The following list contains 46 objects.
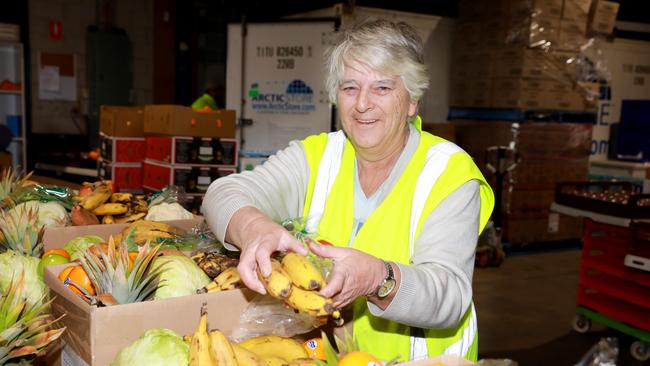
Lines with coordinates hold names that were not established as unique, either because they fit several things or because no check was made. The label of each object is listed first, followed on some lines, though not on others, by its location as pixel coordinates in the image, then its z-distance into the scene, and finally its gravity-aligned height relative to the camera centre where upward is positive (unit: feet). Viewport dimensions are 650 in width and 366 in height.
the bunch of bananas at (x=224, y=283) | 4.93 -1.48
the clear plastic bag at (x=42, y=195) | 7.95 -1.33
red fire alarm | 28.76 +3.20
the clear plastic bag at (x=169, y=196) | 8.75 -1.39
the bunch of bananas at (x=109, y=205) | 8.13 -1.45
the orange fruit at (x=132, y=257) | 4.91 -1.35
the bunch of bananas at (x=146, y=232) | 6.50 -1.46
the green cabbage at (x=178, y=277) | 4.86 -1.44
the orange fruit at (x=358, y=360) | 3.52 -1.47
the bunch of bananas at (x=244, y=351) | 3.60 -1.59
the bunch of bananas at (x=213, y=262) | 5.37 -1.44
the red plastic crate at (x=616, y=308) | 13.48 -4.38
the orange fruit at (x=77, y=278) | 4.80 -1.46
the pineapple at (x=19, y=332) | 4.04 -1.62
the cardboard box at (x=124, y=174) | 19.36 -2.42
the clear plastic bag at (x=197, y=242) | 5.98 -1.43
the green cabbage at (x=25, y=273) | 5.49 -1.65
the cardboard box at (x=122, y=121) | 19.26 -0.70
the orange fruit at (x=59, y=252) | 5.85 -1.51
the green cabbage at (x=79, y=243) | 6.13 -1.51
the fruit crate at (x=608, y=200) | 12.98 -1.83
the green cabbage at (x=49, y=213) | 7.49 -1.47
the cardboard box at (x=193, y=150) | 18.15 -1.46
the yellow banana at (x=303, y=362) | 3.79 -1.63
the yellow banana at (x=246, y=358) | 3.75 -1.59
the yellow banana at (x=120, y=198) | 8.58 -1.41
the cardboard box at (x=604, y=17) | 22.62 +3.94
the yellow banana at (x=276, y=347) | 4.16 -1.69
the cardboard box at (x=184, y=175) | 18.15 -2.22
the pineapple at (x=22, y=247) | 5.57 -1.57
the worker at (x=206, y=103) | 22.49 +0.03
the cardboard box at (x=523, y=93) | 21.80 +0.87
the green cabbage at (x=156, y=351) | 3.79 -1.59
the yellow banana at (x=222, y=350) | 3.57 -1.47
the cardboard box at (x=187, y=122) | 17.99 -0.57
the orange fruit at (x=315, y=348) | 4.46 -1.79
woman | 4.20 -0.79
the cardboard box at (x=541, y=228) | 22.53 -4.25
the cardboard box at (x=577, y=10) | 21.81 +4.01
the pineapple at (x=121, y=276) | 4.59 -1.36
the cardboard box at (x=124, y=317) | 4.15 -1.57
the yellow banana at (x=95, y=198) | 8.14 -1.36
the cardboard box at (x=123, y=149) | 19.31 -1.58
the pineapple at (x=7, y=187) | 7.88 -1.28
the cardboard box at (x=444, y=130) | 22.09 -0.58
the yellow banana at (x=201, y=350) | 3.59 -1.48
